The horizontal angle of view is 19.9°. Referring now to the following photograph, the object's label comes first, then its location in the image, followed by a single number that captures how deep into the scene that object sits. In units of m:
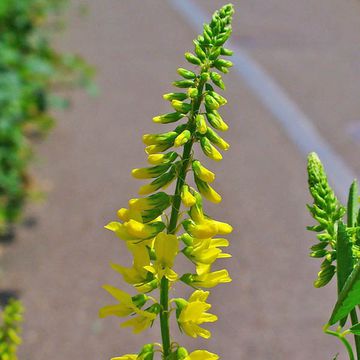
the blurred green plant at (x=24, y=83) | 0.52
